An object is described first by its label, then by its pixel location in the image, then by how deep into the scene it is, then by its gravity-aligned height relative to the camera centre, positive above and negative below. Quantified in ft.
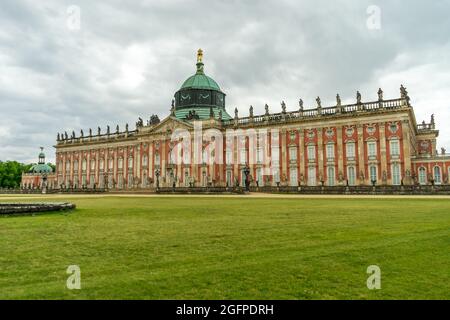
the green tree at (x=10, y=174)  327.88 +13.74
